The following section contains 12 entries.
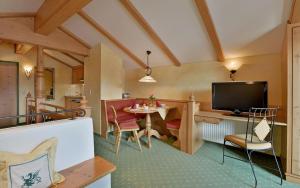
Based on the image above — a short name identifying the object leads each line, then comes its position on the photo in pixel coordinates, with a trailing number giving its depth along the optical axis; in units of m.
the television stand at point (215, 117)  2.11
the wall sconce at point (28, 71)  4.38
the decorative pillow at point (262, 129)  1.72
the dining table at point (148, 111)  2.69
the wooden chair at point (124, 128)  2.47
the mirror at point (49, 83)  4.91
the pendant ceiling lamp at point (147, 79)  2.80
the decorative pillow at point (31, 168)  0.85
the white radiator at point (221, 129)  2.44
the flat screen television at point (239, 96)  2.09
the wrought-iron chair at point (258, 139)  1.72
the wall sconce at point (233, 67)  2.54
